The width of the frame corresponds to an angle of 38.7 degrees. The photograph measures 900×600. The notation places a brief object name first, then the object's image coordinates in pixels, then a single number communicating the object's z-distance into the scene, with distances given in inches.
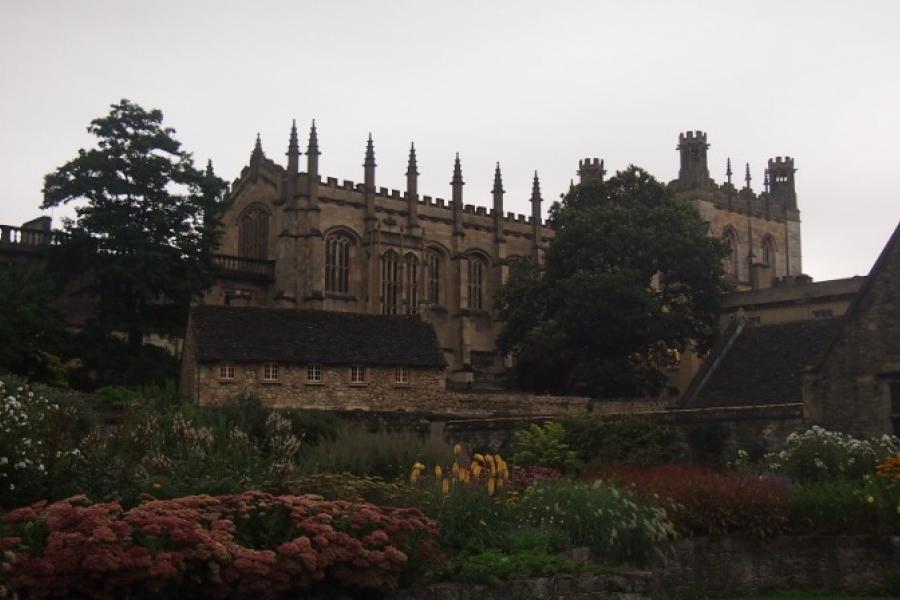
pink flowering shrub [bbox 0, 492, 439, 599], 495.8
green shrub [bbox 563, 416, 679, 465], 1208.8
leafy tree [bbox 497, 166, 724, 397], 2337.6
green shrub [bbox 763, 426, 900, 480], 928.8
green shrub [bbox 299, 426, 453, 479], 839.1
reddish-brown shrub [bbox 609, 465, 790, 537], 784.9
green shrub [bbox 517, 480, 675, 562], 711.1
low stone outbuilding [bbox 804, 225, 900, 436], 1187.3
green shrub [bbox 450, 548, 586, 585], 598.5
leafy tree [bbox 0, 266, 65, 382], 1911.9
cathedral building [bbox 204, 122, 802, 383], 3117.6
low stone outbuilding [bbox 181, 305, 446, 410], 1675.7
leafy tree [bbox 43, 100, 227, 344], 2246.6
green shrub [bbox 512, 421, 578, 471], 1180.5
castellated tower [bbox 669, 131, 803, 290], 3988.7
